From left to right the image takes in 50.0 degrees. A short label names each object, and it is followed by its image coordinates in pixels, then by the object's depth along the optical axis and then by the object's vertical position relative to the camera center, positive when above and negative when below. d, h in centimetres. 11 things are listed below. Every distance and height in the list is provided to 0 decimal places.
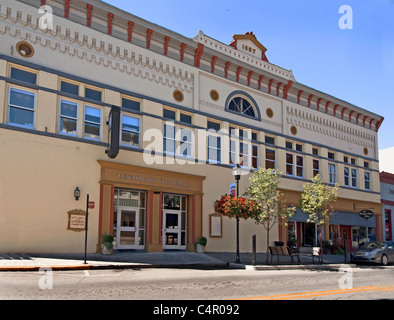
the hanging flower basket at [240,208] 1973 +66
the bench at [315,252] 2206 -155
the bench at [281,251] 2050 -139
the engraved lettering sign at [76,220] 1809 +3
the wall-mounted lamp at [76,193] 1831 +118
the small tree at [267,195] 2069 +132
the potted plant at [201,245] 2200 -121
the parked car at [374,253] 2303 -166
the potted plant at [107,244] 1850 -101
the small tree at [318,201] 2223 +117
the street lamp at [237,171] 1997 +238
